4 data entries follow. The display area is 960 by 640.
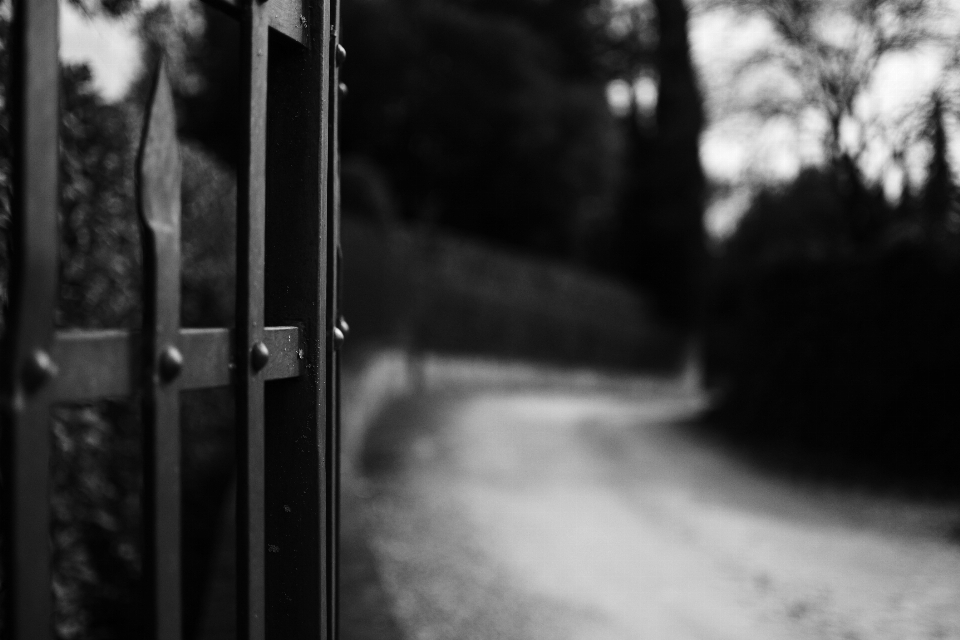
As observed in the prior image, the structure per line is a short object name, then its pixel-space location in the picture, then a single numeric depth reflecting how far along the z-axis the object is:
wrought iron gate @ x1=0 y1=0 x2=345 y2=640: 0.90
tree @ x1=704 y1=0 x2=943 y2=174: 10.89
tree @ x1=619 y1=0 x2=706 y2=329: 25.92
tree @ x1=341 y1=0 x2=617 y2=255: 24.28
